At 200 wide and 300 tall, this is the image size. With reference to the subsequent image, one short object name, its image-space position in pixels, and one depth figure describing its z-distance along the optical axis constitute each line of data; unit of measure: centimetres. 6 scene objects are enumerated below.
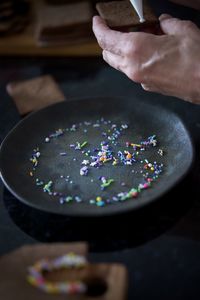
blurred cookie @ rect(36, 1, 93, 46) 133
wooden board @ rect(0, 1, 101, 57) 131
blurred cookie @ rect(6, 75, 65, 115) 113
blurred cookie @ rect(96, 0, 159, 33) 90
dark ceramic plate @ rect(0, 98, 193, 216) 84
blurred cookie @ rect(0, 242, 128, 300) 64
